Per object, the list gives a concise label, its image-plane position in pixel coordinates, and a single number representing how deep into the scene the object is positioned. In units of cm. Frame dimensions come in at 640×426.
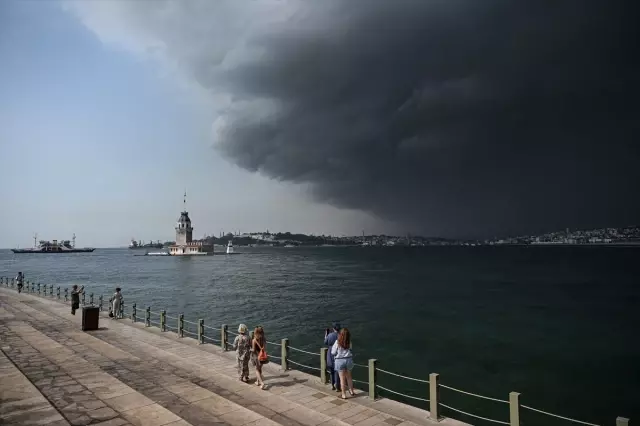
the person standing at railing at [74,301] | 2634
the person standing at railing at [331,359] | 1229
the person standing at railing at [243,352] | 1272
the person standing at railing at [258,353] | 1241
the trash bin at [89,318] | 2080
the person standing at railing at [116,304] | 2531
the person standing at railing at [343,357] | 1140
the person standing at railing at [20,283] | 4078
